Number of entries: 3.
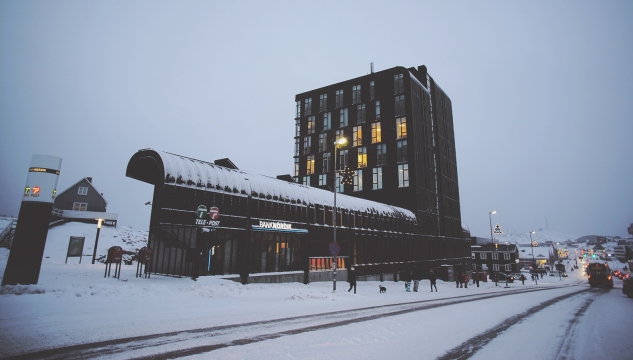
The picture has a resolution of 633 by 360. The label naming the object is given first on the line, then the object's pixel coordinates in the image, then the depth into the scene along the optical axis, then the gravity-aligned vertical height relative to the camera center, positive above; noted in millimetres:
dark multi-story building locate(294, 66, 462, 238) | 54469 +20170
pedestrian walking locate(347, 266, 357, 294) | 22088 -1933
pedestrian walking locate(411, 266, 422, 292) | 26969 -2246
